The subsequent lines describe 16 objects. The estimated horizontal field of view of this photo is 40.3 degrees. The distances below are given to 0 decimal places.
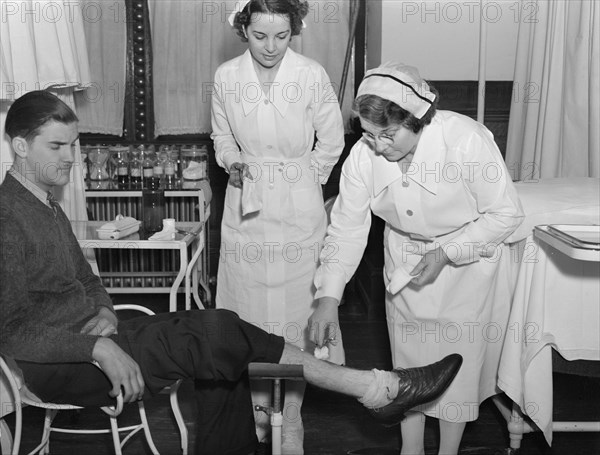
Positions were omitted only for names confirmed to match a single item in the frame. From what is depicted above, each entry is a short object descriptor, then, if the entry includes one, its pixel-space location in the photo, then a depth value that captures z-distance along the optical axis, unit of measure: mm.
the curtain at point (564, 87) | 3523
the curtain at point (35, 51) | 2613
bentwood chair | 2055
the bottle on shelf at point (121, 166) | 4348
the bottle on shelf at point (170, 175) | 4335
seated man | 2012
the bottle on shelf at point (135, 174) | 4328
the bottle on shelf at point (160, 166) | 4359
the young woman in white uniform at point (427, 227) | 2082
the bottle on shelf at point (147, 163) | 4340
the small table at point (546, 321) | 2361
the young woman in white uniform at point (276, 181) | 2676
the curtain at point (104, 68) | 4469
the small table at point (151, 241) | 2957
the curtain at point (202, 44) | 4469
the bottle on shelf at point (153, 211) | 3123
